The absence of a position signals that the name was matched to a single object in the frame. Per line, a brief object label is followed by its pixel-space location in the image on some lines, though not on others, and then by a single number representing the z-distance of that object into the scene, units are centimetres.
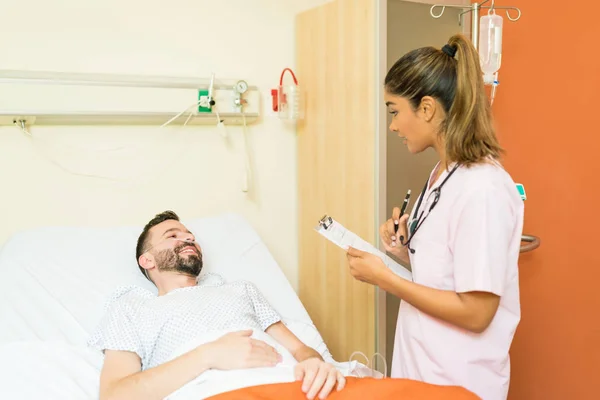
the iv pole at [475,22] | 207
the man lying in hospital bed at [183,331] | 142
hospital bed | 158
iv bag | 203
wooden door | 211
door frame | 202
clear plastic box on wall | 247
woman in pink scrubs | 135
